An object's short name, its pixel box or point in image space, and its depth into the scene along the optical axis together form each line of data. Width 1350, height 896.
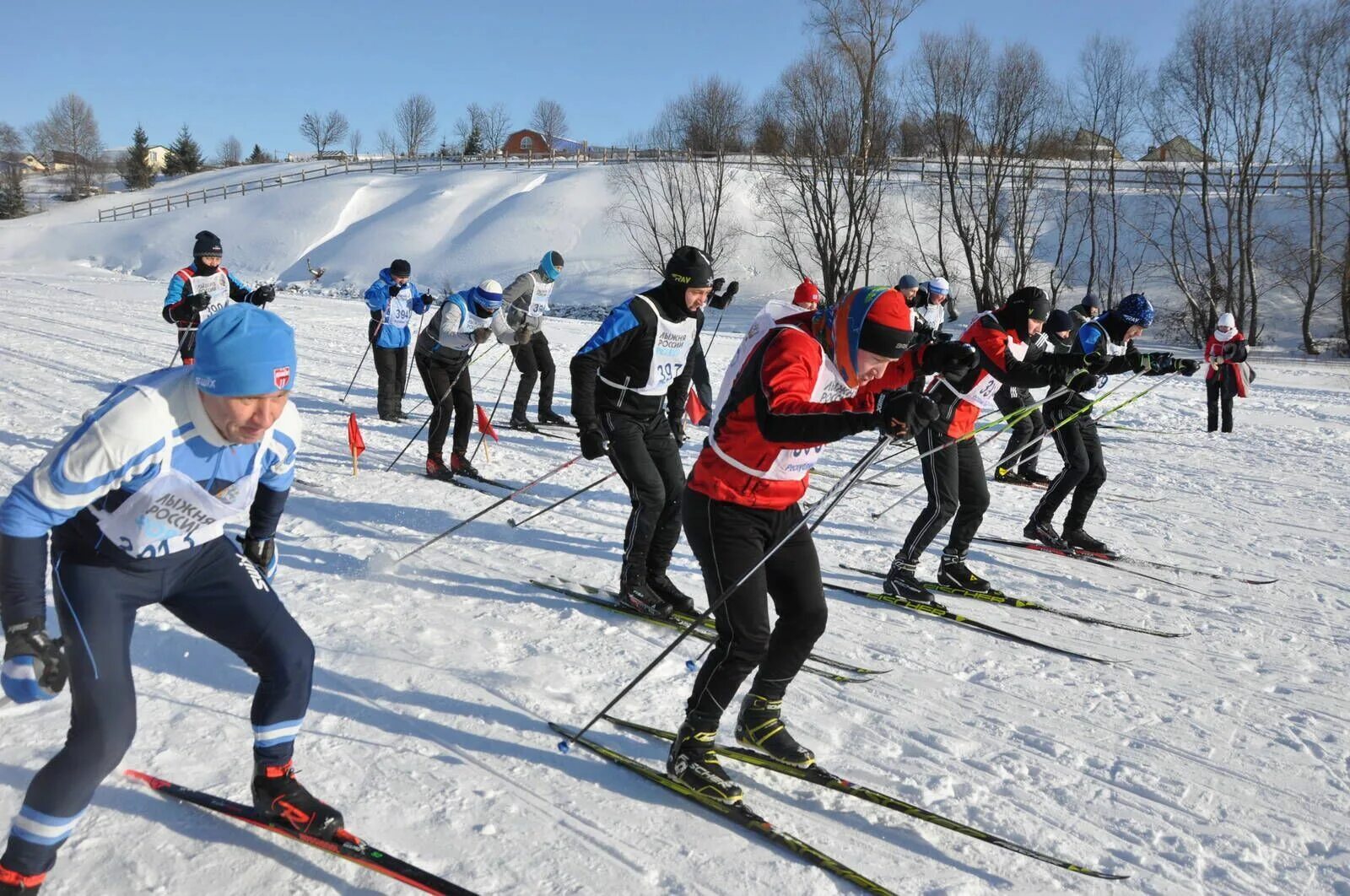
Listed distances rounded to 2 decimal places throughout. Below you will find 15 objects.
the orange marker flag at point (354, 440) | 7.94
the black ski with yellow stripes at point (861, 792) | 3.06
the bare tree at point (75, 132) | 71.19
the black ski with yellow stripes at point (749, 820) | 2.88
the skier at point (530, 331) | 9.77
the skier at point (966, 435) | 5.18
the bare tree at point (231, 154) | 81.72
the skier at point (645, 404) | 4.97
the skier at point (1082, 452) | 6.78
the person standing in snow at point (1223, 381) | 11.68
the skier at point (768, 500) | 3.04
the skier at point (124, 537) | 2.25
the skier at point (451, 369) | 8.29
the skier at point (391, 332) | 10.46
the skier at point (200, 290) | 8.03
